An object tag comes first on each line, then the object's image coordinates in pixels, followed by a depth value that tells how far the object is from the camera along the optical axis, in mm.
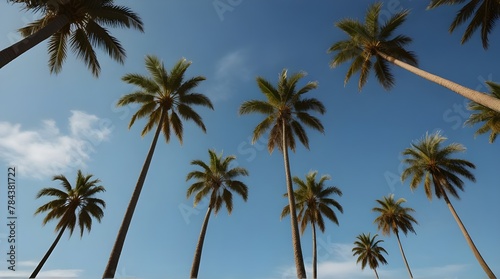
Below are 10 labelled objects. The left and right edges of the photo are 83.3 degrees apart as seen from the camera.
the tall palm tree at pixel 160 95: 19094
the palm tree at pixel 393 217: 41031
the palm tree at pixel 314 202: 30750
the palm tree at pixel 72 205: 27547
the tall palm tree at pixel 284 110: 21250
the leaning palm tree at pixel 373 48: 18156
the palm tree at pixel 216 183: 26188
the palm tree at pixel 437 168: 27391
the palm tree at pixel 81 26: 11383
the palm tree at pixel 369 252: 50450
